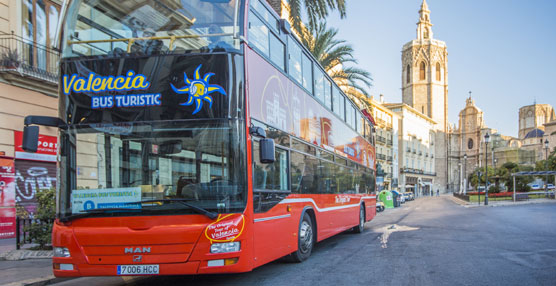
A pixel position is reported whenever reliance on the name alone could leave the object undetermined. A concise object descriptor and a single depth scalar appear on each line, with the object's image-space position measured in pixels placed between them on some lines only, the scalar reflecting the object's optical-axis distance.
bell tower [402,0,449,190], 107.19
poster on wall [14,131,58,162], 13.70
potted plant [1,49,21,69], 13.04
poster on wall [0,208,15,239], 13.29
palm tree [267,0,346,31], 19.26
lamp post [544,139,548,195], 50.96
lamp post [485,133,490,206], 37.31
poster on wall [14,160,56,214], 13.77
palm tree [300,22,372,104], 23.27
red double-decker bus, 5.81
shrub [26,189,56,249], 10.38
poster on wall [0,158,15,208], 13.20
